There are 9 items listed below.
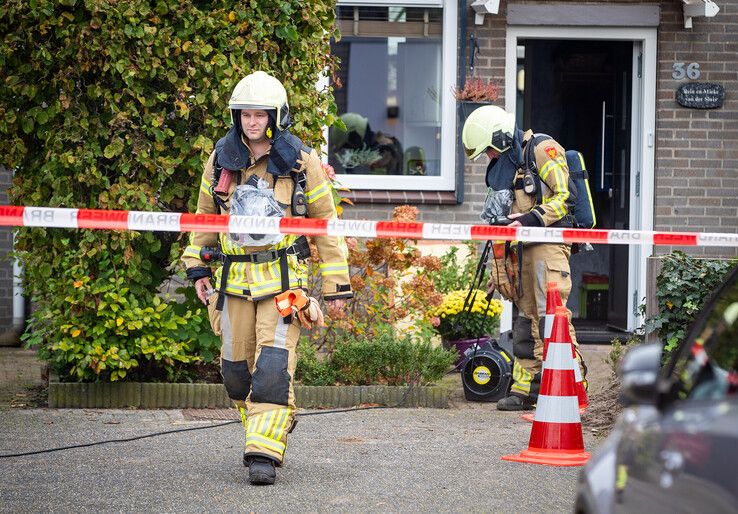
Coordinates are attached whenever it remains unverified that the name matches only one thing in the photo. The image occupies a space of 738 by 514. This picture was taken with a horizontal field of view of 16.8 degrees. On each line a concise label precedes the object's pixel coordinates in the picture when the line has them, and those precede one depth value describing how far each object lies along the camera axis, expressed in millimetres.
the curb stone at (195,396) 16305
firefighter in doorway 16290
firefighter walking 12010
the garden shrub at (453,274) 21400
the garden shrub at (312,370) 17194
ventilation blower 17534
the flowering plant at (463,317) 20096
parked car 5491
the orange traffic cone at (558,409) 12892
